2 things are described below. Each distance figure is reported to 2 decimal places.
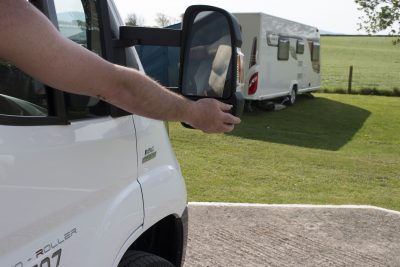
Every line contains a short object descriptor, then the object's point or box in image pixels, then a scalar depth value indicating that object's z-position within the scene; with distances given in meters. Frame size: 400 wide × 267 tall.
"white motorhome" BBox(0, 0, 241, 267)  1.46
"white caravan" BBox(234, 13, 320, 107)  14.57
